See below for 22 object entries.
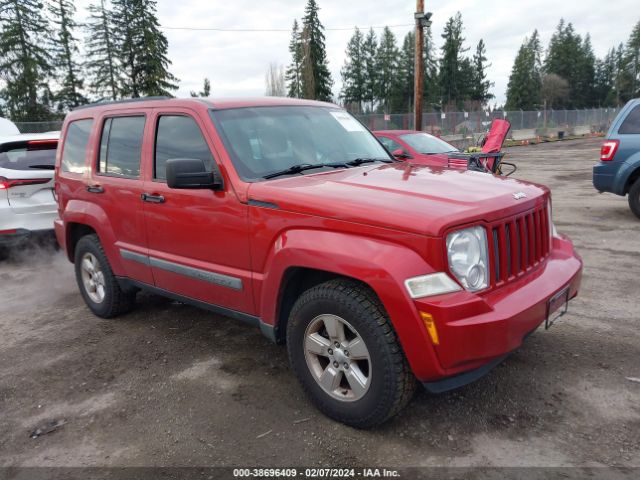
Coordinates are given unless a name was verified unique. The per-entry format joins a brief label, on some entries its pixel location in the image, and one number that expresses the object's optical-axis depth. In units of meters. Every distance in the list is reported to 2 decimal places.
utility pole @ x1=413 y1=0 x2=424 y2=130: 18.03
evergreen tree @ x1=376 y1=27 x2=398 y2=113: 88.88
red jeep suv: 2.58
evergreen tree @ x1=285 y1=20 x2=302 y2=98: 70.00
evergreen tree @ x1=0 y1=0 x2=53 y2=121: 41.81
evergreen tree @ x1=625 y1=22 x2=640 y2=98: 99.00
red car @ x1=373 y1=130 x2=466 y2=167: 9.52
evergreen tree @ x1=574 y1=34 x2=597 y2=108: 98.75
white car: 6.45
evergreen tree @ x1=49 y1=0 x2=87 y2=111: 46.88
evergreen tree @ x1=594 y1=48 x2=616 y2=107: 101.06
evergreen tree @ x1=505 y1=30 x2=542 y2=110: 93.44
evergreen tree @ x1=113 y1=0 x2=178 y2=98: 47.81
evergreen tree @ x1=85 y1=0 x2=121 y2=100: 51.59
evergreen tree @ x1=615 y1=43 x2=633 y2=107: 99.38
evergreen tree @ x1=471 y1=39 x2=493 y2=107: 95.56
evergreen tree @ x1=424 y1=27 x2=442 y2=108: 91.31
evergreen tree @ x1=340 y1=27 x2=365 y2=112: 89.88
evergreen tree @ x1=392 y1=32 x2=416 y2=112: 87.75
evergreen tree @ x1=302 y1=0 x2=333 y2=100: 63.81
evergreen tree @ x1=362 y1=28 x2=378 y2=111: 89.62
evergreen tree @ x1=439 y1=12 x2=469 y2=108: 91.62
